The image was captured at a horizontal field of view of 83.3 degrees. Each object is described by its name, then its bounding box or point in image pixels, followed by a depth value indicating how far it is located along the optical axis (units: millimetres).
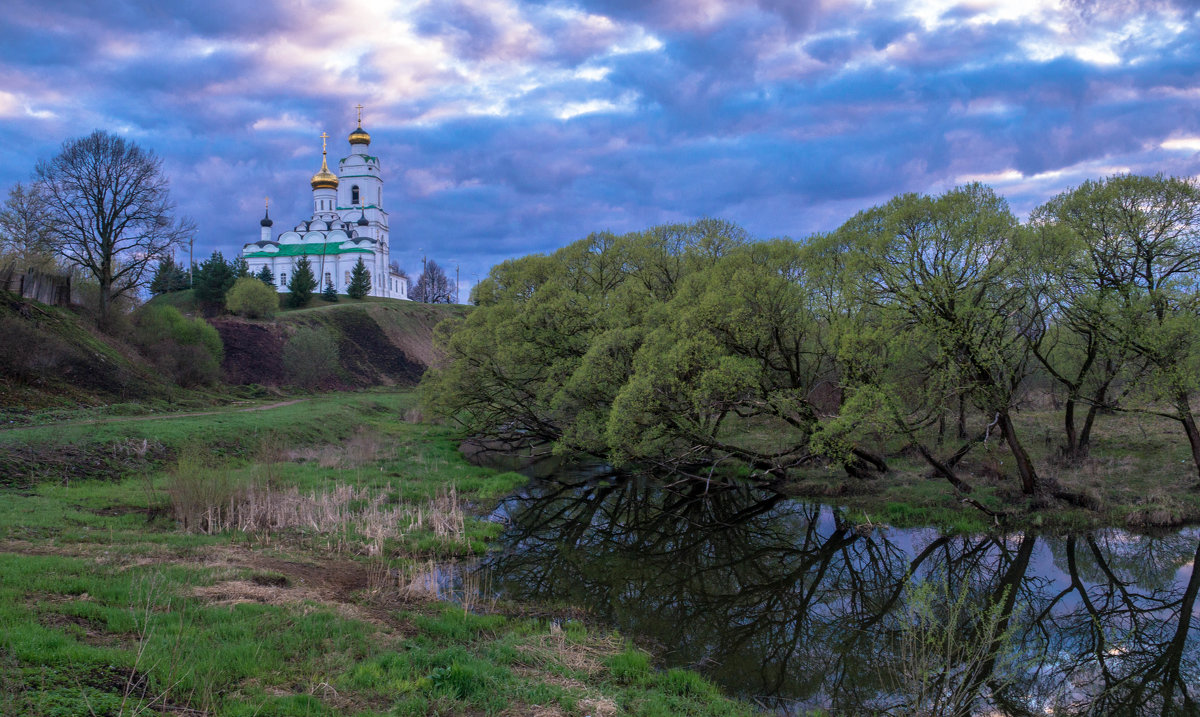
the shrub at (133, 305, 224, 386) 36500
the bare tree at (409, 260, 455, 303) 119125
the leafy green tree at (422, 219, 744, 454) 22219
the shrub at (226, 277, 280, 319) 54344
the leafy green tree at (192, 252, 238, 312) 57344
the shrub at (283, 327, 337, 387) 48312
